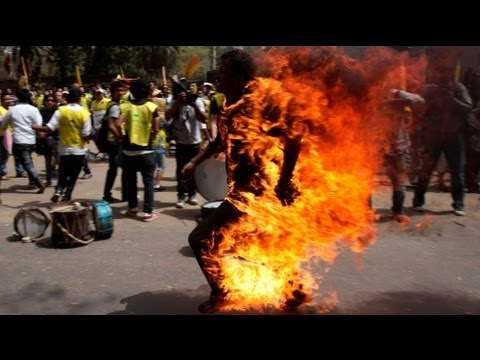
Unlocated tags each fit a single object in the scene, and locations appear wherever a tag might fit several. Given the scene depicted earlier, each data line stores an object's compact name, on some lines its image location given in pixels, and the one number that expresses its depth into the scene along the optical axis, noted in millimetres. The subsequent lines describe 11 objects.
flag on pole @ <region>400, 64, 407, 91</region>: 4253
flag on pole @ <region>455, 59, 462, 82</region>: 4531
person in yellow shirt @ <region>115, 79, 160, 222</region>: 6859
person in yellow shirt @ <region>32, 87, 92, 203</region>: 7383
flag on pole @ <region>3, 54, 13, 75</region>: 22000
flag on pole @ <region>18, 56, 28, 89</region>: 17581
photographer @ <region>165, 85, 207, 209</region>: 7629
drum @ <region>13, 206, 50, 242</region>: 5934
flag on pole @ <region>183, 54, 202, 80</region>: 11211
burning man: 3555
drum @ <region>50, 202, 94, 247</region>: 5742
